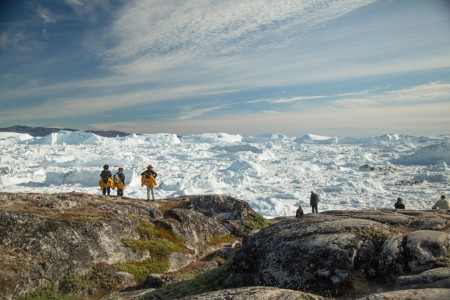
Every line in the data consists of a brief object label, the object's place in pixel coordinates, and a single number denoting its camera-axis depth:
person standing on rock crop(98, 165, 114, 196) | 23.11
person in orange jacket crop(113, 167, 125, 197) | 23.70
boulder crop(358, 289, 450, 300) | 4.67
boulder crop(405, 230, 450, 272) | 6.39
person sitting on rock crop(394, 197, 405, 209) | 21.52
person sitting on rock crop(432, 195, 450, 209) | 19.80
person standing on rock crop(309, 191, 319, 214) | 29.08
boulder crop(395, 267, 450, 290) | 5.35
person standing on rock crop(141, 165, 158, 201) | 22.22
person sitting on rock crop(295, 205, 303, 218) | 24.43
